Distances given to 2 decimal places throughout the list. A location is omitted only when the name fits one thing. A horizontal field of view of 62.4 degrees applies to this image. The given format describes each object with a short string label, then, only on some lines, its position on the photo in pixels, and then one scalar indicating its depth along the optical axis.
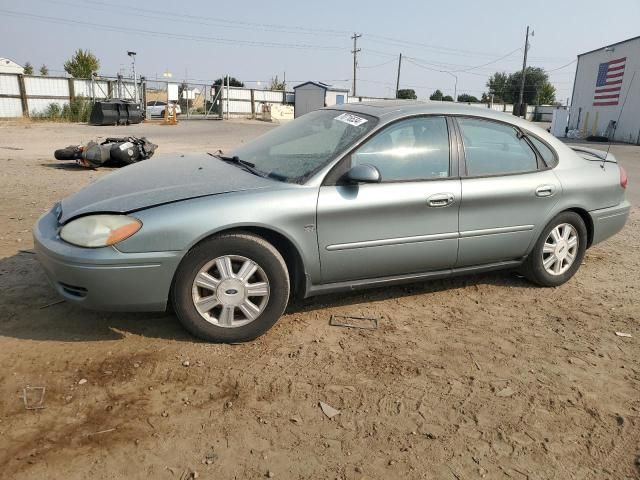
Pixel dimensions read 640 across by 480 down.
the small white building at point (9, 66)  59.87
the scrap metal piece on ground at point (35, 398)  2.64
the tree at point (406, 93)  61.26
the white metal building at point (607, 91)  26.72
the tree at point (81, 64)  48.03
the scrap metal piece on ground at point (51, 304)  3.73
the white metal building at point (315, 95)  34.53
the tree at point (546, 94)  77.00
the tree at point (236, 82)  67.95
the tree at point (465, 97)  66.04
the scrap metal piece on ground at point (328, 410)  2.72
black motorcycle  10.13
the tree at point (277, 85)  63.41
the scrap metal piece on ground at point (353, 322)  3.75
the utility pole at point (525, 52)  53.08
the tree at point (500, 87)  78.19
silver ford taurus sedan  3.14
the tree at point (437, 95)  68.14
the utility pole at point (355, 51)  65.68
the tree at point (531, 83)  77.87
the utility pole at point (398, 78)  64.69
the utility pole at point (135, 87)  31.17
